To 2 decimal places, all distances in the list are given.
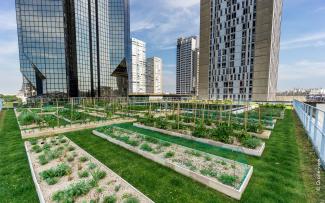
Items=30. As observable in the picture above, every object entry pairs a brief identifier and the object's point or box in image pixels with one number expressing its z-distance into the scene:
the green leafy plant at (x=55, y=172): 4.21
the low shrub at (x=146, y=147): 6.10
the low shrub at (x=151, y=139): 7.06
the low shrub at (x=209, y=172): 4.10
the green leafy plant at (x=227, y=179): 3.74
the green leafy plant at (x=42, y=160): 5.12
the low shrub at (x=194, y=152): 5.58
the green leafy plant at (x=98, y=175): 3.94
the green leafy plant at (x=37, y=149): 6.31
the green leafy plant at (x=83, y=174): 4.23
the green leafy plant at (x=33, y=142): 7.24
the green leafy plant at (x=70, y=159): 5.39
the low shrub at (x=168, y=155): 5.47
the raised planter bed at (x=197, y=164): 3.78
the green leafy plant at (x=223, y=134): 7.07
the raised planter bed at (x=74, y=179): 3.31
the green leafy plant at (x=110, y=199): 3.08
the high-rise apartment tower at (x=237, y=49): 41.44
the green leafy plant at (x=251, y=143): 6.26
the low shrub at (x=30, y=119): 11.05
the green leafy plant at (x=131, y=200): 3.04
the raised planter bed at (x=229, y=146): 5.98
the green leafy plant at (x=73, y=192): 3.21
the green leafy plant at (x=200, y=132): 7.86
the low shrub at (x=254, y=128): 8.77
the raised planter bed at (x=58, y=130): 9.07
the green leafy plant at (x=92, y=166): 4.66
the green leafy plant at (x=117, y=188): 3.54
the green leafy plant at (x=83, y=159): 5.31
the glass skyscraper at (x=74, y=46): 35.00
